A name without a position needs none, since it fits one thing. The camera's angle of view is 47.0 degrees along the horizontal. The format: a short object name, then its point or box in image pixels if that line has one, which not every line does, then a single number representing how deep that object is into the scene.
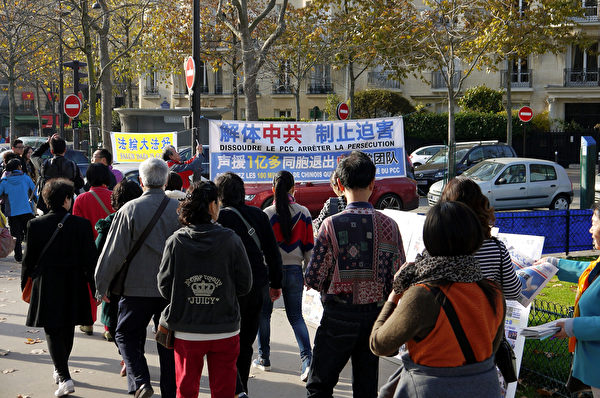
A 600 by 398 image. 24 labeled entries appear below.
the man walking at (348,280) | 4.03
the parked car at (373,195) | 14.80
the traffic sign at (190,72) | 11.15
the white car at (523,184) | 17.23
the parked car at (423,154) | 29.73
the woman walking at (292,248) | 5.77
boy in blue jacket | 10.25
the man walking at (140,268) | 4.83
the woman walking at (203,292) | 4.03
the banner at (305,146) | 9.88
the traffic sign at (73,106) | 18.75
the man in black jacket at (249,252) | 4.91
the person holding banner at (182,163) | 9.04
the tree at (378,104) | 40.00
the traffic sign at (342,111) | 22.06
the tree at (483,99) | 38.47
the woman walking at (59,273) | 5.29
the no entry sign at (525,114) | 27.74
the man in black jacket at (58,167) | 8.87
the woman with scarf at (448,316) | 2.75
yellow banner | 12.48
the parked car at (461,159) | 21.86
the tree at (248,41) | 16.14
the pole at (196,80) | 11.23
